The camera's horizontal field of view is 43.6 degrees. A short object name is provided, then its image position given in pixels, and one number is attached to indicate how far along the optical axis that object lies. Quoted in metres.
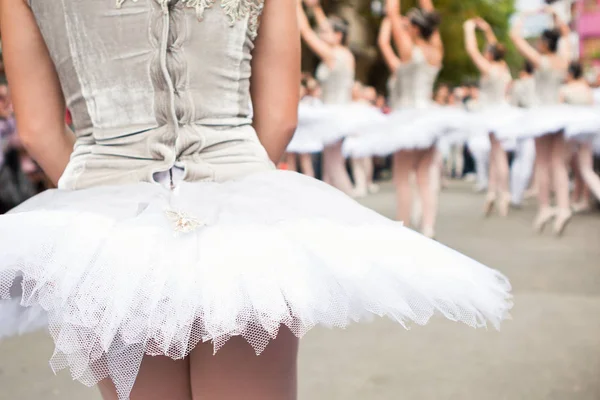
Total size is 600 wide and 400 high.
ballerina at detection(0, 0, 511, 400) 1.18
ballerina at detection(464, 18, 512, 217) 9.73
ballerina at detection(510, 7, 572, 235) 8.16
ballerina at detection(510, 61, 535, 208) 10.77
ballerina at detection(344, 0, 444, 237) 7.06
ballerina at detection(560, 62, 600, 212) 7.99
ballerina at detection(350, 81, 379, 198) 13.31
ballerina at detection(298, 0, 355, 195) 9.33
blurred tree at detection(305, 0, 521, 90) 21.25
